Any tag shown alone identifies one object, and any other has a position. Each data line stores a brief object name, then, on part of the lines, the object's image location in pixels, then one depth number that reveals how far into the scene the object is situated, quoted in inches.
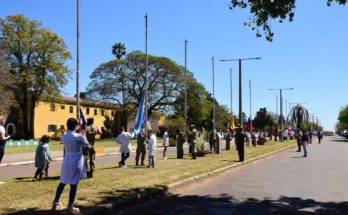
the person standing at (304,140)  1113.6
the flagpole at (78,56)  667.3
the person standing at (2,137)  454.0
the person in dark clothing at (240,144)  888.3
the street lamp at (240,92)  1373.9
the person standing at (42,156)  530.9
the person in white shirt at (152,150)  707.4
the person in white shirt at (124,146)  719.7
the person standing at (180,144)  957.9
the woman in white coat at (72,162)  325.5
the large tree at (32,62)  2501.2
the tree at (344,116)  4773.6
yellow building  2844.2
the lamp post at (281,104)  2356.7
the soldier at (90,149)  542.3
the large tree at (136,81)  2920.8
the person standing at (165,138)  1011.8
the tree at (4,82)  1715.1
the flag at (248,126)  1785.9
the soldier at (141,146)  746.8
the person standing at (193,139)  935.7
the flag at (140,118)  747.3
